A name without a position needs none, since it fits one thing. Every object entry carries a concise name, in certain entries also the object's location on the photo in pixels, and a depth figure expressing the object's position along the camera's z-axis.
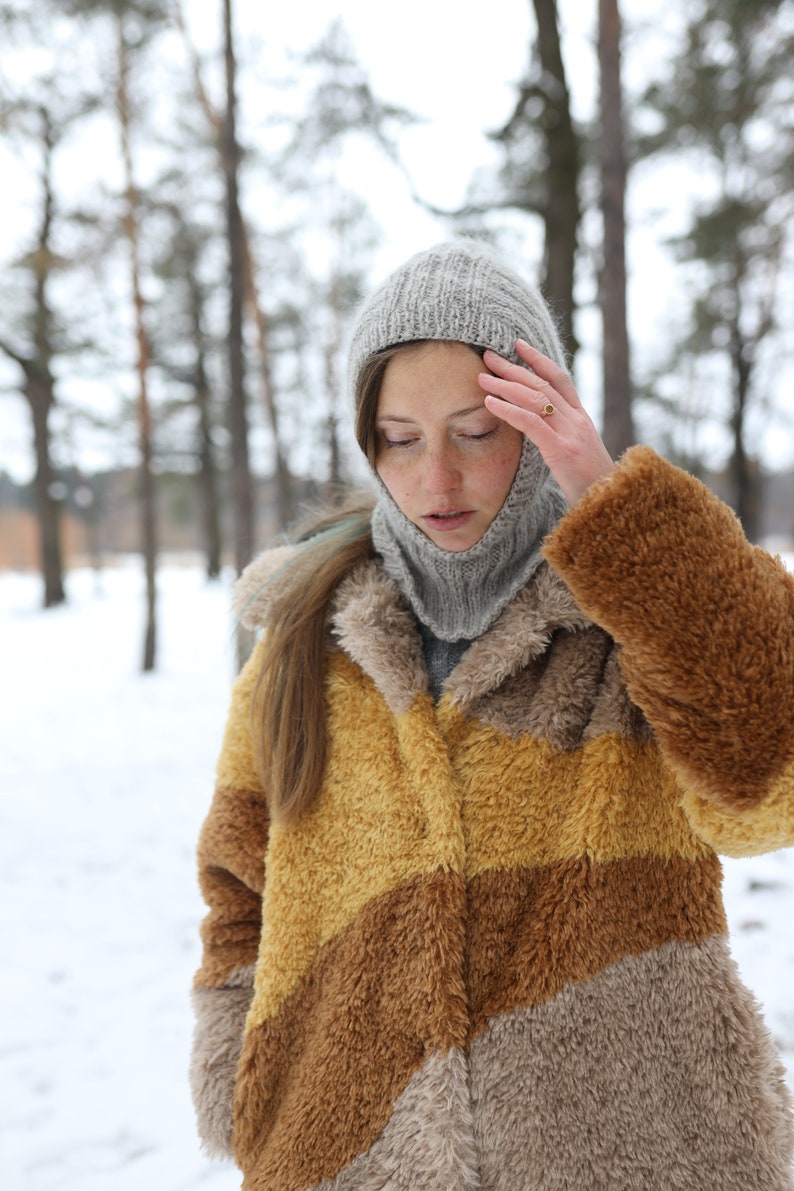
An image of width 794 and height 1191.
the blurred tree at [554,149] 5.15
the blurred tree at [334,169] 5.95
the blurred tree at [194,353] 14.48
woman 1.00
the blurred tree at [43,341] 9.73
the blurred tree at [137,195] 7.43
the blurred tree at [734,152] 6.66
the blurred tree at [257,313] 7.11
